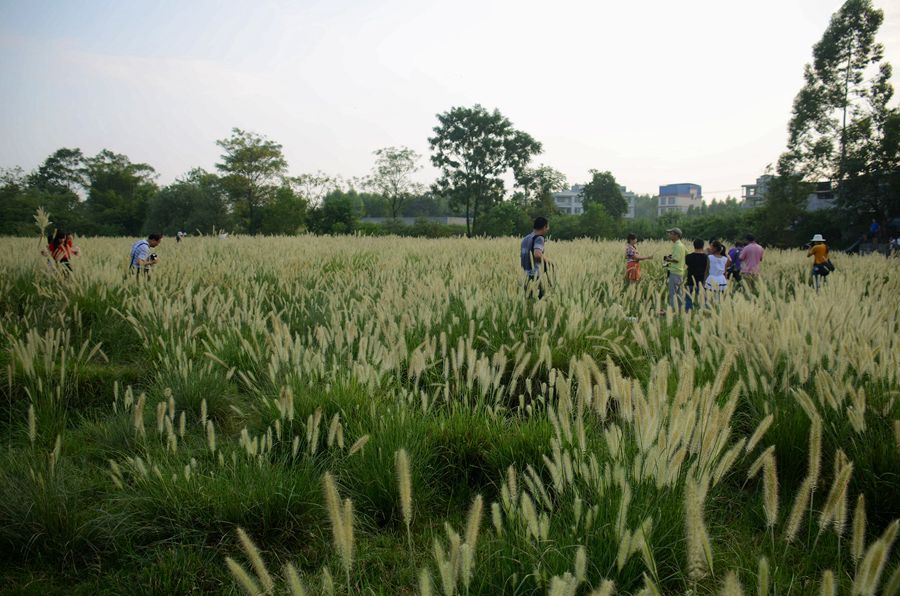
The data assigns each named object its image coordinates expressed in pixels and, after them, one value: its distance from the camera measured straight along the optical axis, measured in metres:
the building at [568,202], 152.25
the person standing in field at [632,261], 11.23
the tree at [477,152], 49.16
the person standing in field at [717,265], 9.82
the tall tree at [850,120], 29.47
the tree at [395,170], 60.81
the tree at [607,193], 64.00
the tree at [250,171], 48.00
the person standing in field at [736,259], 13.04
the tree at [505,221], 46.81
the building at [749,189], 94.69
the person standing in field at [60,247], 8.31
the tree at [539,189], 52.28
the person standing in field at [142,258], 7.64
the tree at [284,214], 45.41
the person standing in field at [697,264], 8.99
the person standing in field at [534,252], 6.97
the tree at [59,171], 68.19
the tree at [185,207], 45.73
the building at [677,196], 167.38
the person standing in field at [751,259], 11.80
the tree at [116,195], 54.03
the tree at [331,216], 47.56
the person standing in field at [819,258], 10.70
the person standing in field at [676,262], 9.95
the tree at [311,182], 55.19
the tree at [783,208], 32.31
